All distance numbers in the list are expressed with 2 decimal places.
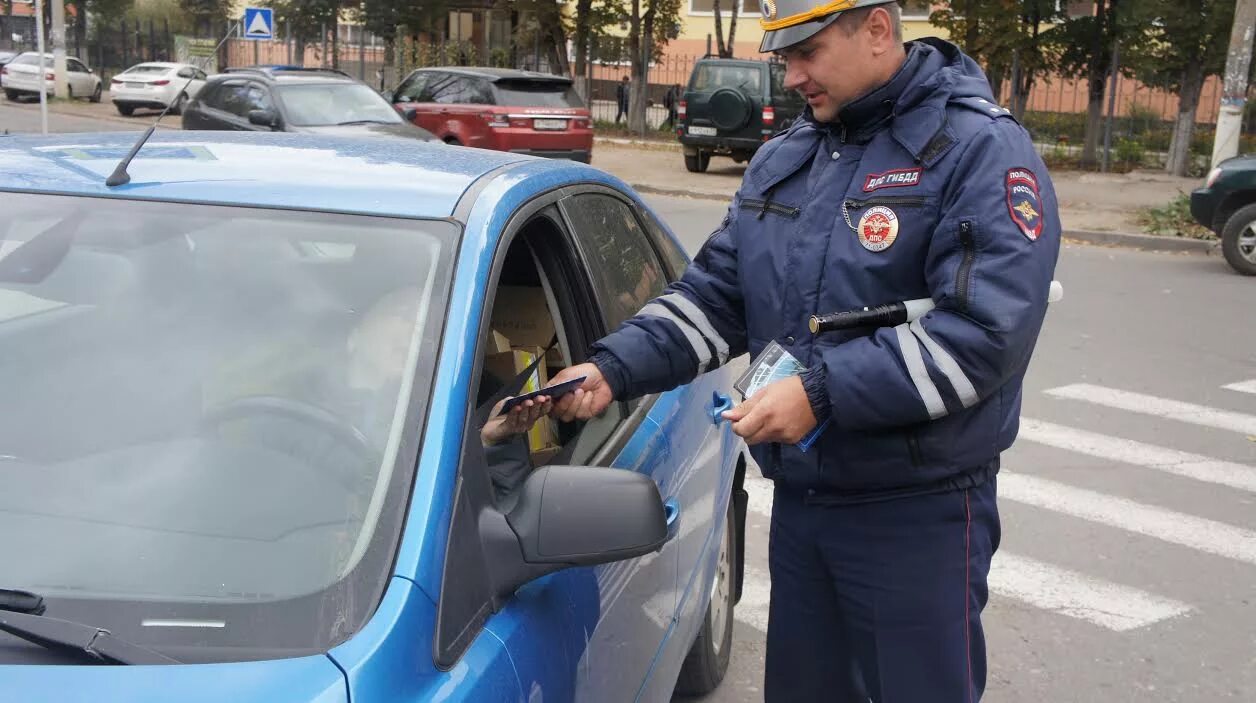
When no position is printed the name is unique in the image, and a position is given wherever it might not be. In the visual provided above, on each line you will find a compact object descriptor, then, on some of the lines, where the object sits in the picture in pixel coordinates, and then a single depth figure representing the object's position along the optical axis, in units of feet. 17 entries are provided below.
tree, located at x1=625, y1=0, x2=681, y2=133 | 94.94
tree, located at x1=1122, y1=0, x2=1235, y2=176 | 61.77
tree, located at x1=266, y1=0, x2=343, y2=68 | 121.49
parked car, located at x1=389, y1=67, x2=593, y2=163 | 60.75
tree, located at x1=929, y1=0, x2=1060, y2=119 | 70.03
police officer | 7.68
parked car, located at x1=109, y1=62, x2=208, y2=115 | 104.48
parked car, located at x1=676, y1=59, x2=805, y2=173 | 67.92
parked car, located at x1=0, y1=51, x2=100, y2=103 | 120.26
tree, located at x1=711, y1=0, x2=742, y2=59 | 93.25
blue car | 5.80
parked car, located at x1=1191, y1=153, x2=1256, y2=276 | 38.93
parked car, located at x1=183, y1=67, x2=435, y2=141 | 49.60
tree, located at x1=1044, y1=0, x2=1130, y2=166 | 71.36
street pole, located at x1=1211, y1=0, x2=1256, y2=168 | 48.80
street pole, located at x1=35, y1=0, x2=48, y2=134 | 45.57
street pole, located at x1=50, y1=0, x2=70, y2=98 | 105.91
